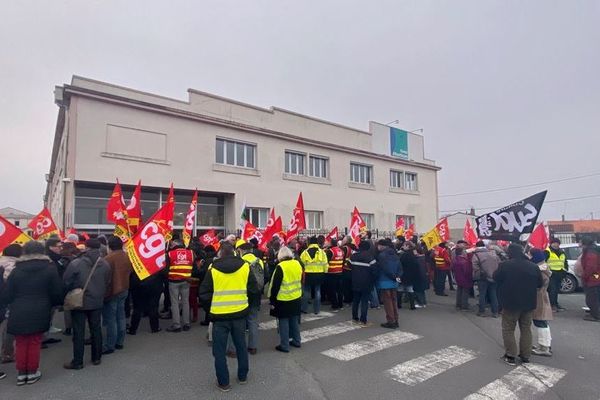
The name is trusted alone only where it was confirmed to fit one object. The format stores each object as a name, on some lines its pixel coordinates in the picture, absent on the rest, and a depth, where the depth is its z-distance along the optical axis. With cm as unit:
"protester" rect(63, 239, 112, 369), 569
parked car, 1329
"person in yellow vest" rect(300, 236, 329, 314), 930
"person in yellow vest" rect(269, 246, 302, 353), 643
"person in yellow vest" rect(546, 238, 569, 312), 1014
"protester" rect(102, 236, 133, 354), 640
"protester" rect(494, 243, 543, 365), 594
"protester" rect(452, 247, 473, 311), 1004
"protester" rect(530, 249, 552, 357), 631
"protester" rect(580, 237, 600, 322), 887
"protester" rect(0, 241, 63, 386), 506
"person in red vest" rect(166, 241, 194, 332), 775
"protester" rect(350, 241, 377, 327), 830
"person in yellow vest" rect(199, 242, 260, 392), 488
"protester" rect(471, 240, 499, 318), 940
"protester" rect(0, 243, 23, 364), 602
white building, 1554
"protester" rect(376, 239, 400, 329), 815
